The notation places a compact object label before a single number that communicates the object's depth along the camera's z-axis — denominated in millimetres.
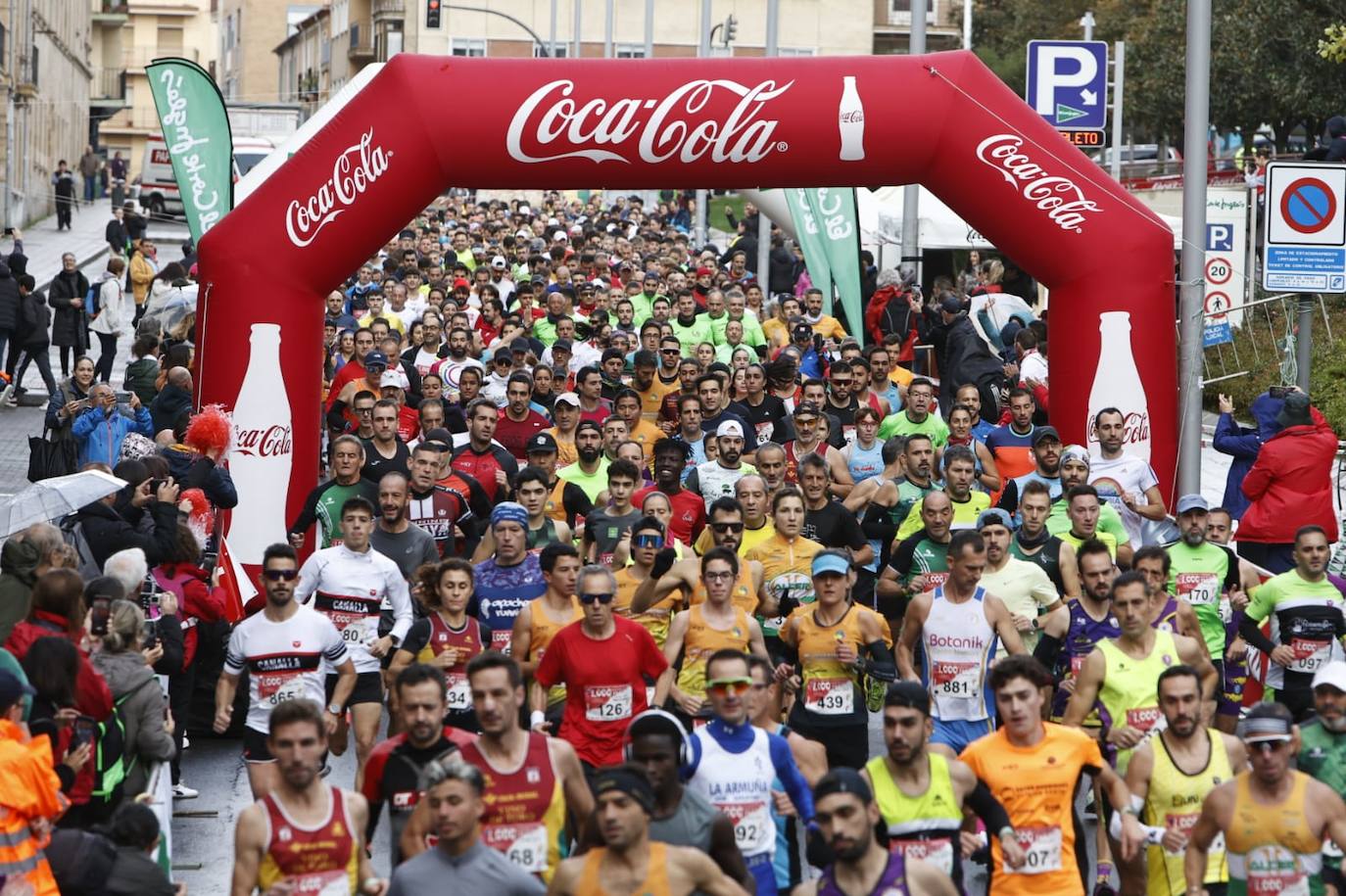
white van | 52156
